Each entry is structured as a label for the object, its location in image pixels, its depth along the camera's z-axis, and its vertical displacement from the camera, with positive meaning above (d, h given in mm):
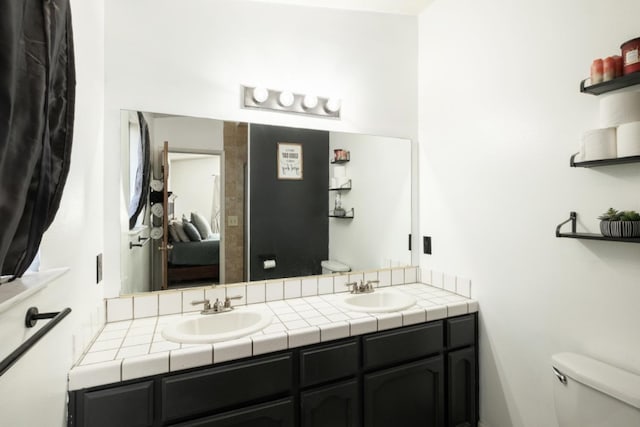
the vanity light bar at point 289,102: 1822 +668
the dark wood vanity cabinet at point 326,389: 1114 -728
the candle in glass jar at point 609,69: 1198 +547
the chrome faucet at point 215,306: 1608 -480
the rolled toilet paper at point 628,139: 1112 +262
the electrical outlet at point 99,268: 1401 -247
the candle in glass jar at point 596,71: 1233 +556
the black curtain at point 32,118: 476 +175
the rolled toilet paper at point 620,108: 1161 +390
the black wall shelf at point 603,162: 1129 +193
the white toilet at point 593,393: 1096 -668
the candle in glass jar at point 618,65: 1189 +555
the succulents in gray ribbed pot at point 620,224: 1116 -40
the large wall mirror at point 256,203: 1668 +62
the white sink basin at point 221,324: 1313 -521
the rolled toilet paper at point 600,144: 1193 +264
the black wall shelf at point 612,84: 1153 +494
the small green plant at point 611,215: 1170 -9
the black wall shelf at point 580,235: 1115 -90
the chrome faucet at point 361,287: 2004 -474
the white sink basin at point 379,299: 1864 -524
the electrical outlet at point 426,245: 2178 -221
